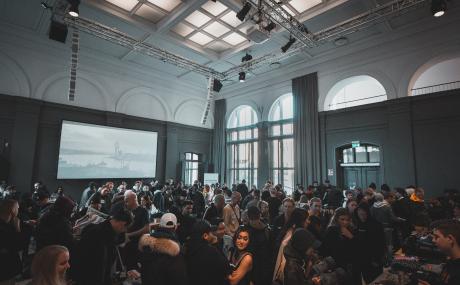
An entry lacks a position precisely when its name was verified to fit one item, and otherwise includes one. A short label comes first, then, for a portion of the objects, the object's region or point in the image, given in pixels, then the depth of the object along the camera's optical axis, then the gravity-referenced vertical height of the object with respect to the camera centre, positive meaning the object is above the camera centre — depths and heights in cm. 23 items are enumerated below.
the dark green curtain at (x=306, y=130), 1033 +185
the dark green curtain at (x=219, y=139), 1387 +185
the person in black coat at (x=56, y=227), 274 -64
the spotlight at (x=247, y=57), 986 +453
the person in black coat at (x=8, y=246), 247 -78
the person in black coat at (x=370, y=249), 283 -86
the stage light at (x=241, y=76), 1012 +388
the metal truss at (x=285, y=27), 671 +441
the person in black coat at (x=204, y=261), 201 -73
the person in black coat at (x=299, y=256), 196 -68
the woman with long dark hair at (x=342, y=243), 280 -78
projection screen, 958 +77
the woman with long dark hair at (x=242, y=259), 214 -80
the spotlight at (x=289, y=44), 790 +406
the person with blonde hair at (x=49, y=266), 168 -66
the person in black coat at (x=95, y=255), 228 -79
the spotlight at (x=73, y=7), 608 +394
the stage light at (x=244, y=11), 630 +405
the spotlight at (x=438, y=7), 557 +376
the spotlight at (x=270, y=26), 693 +404
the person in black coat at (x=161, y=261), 186 -69
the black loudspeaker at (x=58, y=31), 672 +374
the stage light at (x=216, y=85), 1114 +387
